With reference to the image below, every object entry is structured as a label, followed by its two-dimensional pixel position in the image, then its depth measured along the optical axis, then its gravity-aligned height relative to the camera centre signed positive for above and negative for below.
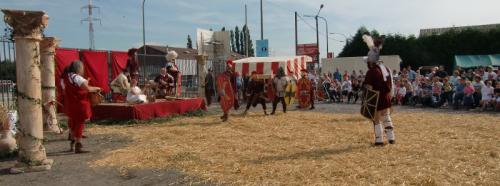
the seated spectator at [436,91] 17.27 -0.37
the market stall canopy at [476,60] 32.66 +1.27
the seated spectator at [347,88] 20.81 -0.27
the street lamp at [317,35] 35.62 +3.36
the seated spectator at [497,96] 14.99 -0.51
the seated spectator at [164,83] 13.75 +0.04
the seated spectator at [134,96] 12.15 -0.27
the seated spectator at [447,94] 16.98 -0.48
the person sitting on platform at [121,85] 13.08 +0.00
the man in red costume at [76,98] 7.84 -0.19
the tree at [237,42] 73.19 +6.03
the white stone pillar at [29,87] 6.48 -0.01
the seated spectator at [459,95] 16.38 -0.50
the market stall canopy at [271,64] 23.12 +0.86
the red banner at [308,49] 39.38 +2.69
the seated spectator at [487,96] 15.39 -0.51
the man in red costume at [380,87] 8.20 -0.10
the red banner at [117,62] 15.66 +0.74
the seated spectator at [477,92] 16.11 -0.40
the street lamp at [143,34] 32.97 +3.34
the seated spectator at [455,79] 16.97 +0.03
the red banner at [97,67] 14.71 +0.55
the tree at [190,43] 73.94 +6.08
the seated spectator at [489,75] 16.97 +0.15
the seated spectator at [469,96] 15.99 -0.52
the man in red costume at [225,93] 12.27 -0.23
